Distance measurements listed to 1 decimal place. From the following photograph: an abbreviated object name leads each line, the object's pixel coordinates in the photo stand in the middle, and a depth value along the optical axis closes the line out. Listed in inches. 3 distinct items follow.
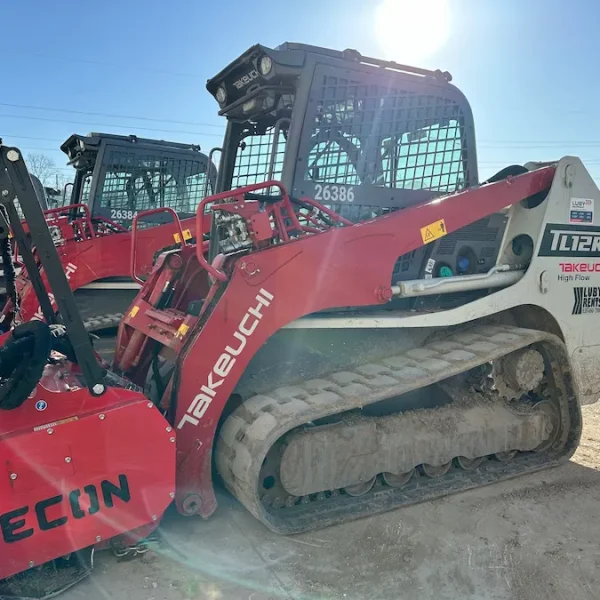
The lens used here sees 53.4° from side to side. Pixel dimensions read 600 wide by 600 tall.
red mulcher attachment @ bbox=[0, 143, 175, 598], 96.7
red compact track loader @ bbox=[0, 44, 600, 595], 102.7
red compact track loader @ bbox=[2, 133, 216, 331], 262.5
